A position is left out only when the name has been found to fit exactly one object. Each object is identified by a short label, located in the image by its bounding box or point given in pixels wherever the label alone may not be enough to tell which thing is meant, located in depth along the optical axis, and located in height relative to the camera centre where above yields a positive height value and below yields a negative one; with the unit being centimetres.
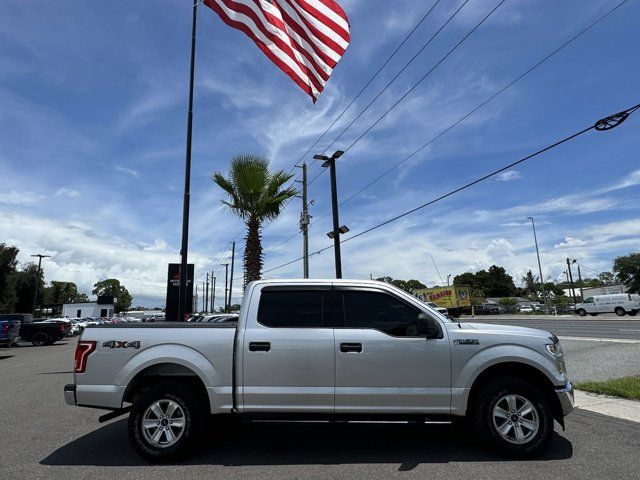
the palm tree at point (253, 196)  1623 +470
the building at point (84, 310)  6888 +345
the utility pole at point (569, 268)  7974 +849
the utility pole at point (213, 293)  9596 +779
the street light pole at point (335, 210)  1867 +467
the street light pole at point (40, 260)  5195 +858
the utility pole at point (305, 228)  2267 +487
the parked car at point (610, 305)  4306 +105
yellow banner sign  5453 +295
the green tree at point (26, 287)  6016 +617
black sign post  1373 +124
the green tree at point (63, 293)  9235 +1107
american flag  846 +543
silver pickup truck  491 -51
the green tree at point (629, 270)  7681 +759
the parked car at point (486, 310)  6782 +147
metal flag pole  1180 +334
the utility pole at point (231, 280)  5508 +575
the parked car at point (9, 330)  2252 +28
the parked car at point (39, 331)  2628 +19
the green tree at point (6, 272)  4631 +645
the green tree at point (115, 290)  15409 +1433
